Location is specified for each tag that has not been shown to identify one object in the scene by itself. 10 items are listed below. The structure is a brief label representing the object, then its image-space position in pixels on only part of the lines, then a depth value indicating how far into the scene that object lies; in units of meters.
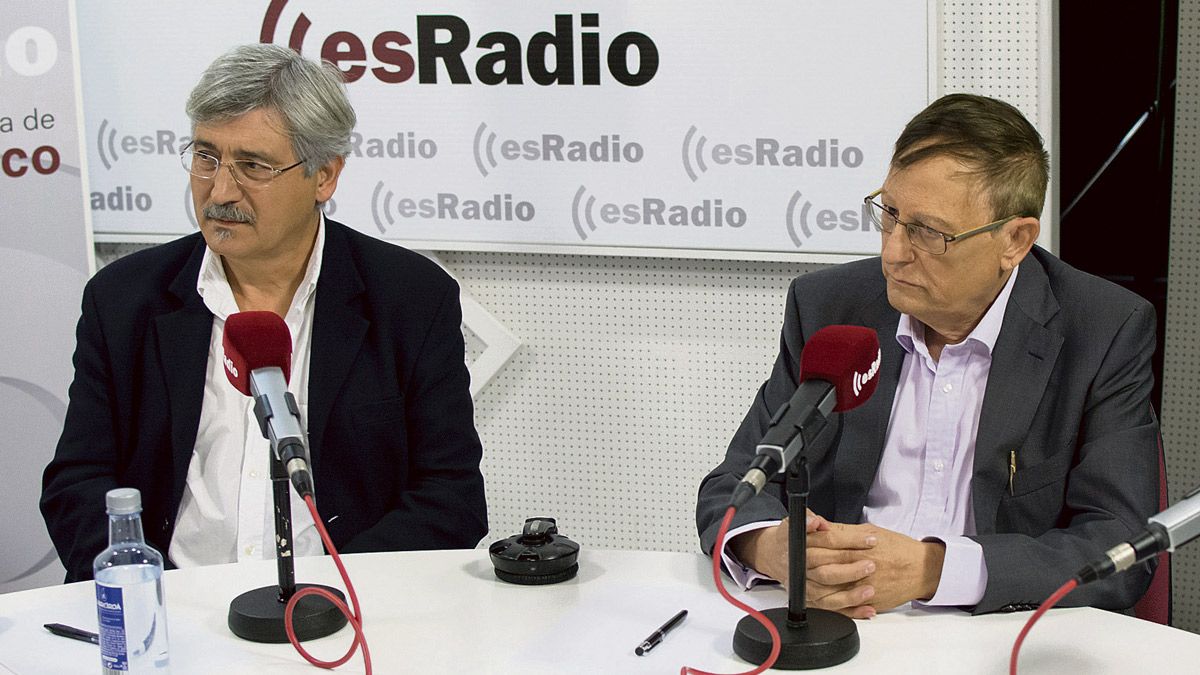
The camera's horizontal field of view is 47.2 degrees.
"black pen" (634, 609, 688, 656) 1.87
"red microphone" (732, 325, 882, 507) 1.66
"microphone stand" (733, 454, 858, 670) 1.80
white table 1.84
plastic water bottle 1.74
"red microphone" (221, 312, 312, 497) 1.77
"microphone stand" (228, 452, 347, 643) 1.92
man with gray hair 2.64
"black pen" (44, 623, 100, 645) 1.94
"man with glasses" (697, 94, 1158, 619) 2.00
